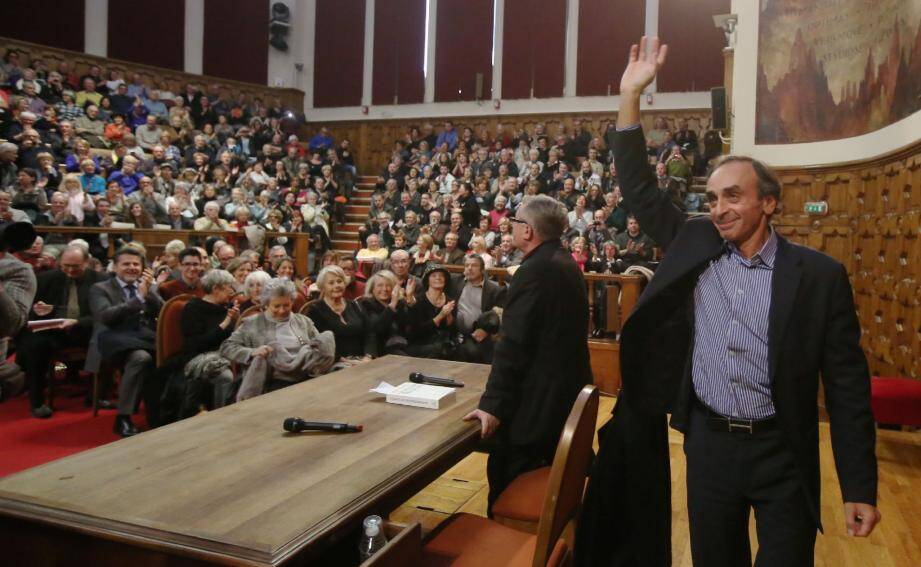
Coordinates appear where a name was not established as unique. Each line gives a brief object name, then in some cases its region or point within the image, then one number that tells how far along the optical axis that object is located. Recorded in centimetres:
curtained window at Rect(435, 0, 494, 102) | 1412
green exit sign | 682
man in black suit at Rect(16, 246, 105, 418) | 446
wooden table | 135
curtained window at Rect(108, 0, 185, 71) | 1302
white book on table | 237
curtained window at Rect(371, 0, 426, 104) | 1466
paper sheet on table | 249
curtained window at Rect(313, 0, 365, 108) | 1504
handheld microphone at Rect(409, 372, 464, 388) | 270
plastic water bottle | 144
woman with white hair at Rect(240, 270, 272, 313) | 438
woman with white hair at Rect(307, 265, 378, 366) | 438
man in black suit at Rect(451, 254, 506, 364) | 507
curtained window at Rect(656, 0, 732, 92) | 1204
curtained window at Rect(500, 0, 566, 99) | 1346
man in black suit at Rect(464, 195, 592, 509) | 226
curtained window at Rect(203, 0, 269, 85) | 1420
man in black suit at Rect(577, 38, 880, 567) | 149
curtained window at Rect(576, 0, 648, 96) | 1277
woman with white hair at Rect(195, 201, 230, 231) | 855
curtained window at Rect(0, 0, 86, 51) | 1168
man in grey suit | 417
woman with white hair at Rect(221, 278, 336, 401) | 358
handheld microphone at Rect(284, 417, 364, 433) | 201
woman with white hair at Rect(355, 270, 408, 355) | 464
